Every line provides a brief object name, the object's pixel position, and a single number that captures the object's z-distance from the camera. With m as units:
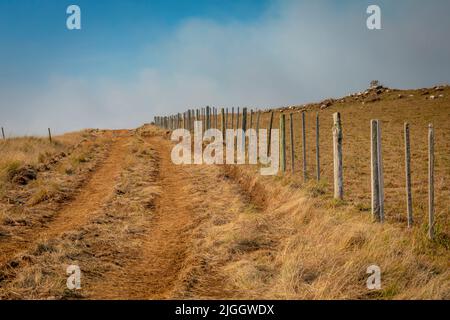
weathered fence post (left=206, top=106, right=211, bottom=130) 31.02
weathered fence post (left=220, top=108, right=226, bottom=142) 25.23
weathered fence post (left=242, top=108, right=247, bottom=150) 24.06
